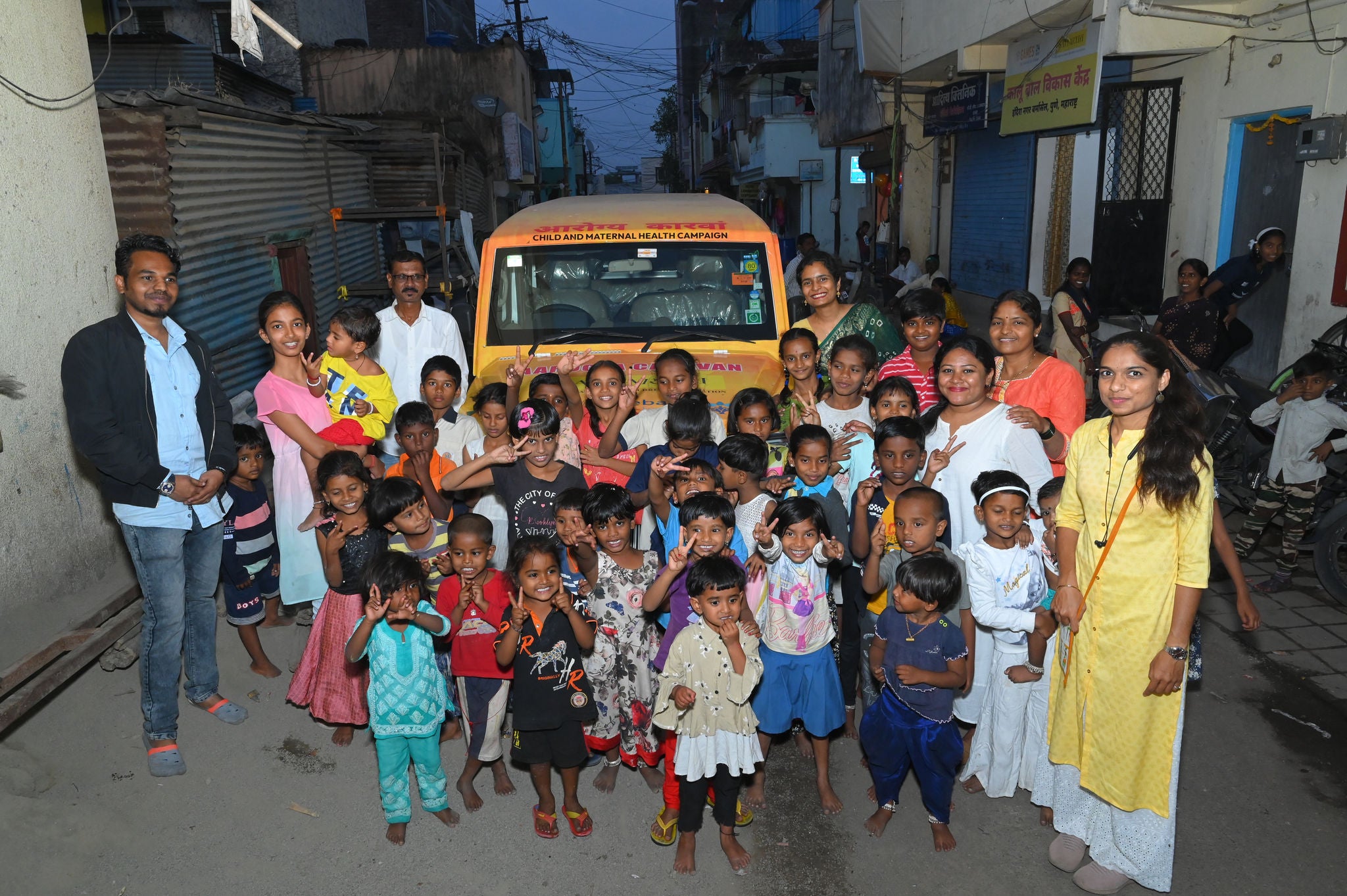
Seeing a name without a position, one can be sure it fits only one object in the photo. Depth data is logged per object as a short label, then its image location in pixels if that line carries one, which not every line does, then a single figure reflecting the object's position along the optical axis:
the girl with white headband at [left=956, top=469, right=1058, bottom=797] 3.31
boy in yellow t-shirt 4.30
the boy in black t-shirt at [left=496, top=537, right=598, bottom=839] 3.21
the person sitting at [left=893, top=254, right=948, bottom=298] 13.35
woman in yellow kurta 2.81
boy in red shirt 3.45
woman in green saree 5.00
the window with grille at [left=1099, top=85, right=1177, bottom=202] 10.30
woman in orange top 3.93
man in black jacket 3.53
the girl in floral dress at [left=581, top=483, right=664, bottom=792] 3.38
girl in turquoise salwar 3.22
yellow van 5.38
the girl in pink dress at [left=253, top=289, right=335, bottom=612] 4.14
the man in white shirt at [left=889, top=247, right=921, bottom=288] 14.77
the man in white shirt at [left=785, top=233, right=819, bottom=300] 13.36
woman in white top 3.61
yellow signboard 9.30
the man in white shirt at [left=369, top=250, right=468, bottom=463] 5.28
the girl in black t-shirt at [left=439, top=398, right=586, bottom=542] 3.82
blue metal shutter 13.75
